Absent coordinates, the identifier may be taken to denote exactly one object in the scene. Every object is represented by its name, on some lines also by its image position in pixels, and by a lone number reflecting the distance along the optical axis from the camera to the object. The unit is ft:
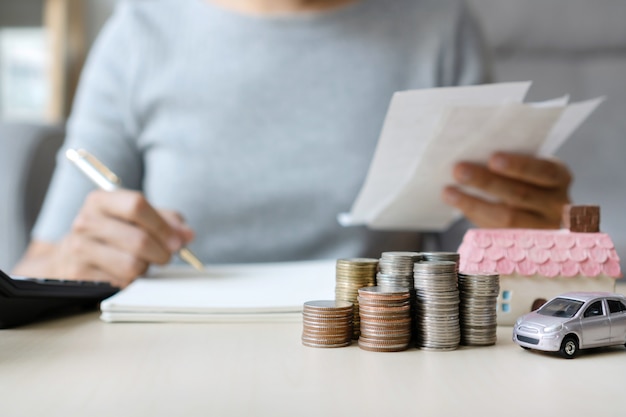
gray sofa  5.92
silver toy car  1.59
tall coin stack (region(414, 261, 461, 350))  1.68
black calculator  1.96
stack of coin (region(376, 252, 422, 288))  1.75
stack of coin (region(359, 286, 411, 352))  1.66
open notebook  2.11
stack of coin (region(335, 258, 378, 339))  1.83
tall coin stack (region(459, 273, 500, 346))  1.73
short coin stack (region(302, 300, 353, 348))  1.72
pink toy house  1.93
